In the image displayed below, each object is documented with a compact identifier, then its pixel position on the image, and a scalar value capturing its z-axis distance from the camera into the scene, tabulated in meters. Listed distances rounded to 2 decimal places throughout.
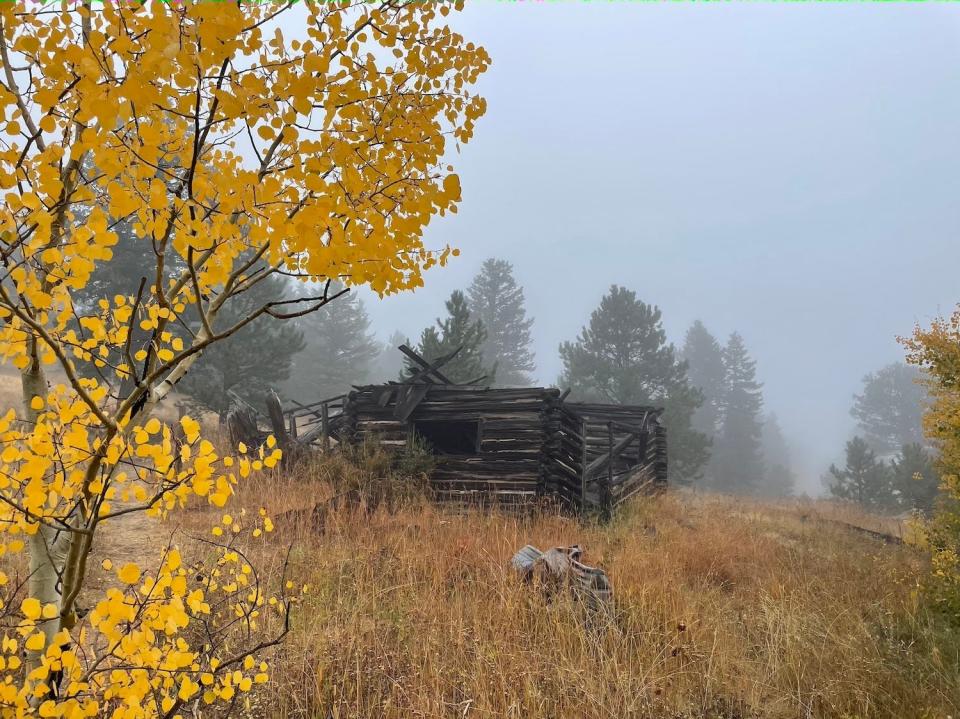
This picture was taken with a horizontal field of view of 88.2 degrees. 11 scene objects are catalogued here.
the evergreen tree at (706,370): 43.62
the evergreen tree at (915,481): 19.56
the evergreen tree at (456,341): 17.94
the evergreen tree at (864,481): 23.81
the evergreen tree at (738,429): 36.33
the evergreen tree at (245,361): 16.16
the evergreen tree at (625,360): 26.39
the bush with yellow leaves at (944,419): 5.52
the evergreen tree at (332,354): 33.03
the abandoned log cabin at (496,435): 9.81
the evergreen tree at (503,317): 39.00
